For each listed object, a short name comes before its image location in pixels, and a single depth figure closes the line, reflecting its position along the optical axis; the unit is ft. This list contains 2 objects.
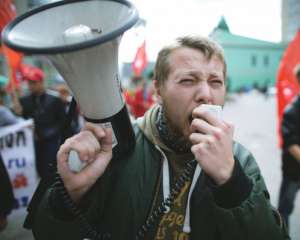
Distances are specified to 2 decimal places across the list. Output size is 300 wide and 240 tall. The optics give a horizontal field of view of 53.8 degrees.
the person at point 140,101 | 20.61
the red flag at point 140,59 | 24.62
